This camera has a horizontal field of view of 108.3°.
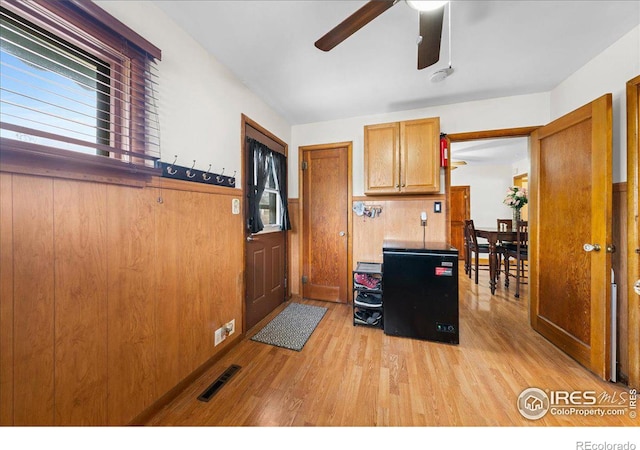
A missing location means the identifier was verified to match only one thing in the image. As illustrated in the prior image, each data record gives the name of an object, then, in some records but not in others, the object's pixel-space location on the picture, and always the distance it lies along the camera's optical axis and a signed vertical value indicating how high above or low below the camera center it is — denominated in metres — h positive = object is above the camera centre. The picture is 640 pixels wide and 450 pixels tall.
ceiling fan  1.05 +1.02
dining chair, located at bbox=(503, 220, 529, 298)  3.24 -0.38
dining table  3.37 -0.29
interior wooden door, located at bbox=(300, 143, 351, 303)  3.11 +0.03
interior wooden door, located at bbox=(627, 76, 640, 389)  1.50 -0.04
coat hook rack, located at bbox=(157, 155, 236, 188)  1.44 +0.35
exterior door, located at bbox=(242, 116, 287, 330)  2.34 -0.47
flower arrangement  3.82 +0.37
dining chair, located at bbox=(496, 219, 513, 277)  3.71 -0.13
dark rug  2.16 -1.09
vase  3.73 +0.14
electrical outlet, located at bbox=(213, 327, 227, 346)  1.89 -0.94
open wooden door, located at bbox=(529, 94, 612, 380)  1.62 -0.10
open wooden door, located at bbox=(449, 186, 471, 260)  5.67 +0.25
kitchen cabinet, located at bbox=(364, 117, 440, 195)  2.53 +0.74
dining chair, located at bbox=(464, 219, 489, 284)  3.87 -0.40
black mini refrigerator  2.11 -0.66
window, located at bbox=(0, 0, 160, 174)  0.90 +0.67
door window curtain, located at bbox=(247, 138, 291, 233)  2.34 +0.53
